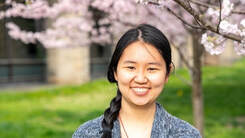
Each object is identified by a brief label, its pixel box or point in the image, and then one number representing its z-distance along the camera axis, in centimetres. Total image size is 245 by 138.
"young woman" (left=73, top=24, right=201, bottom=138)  209
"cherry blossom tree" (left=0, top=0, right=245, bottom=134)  276
